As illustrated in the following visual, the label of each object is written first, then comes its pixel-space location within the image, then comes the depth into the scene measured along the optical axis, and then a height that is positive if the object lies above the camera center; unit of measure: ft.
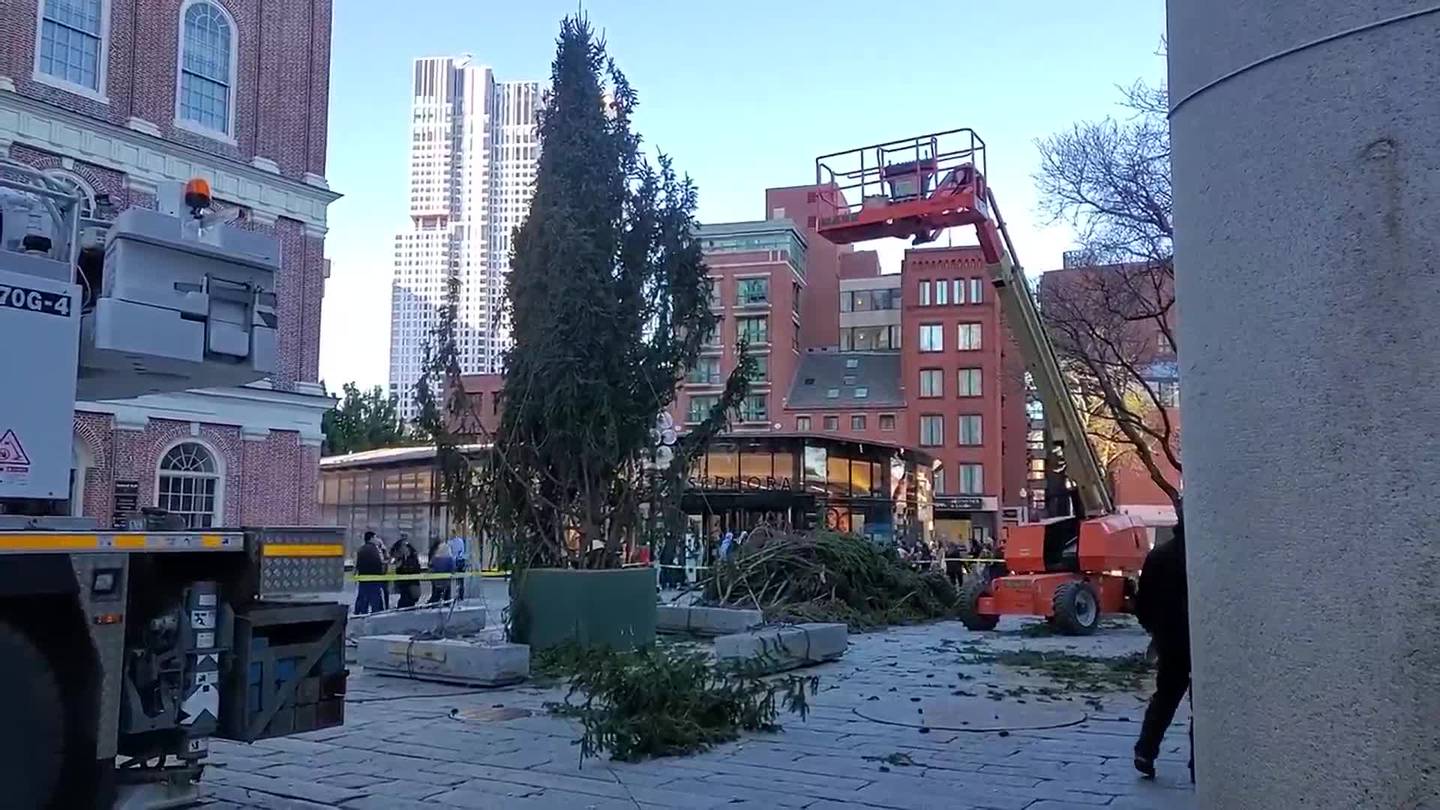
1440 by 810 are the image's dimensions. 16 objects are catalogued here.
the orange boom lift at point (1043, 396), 51.72 +5.67
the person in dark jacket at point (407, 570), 73.97 -3.19
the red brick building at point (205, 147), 79.36 +26.57
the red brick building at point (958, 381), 213.66 +25.20
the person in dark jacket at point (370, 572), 67.92 -3.03
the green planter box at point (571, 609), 44.50 -3.30
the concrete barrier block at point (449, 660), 39.73 -4.78
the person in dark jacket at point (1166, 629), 24.84 -2.26
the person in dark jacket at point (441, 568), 76.59 -3.03
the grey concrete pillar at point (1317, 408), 9.98 +1.01
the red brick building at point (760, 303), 229.25 +43.05
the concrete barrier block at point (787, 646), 41.42 -4.53
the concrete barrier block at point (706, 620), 55.01 -4.70
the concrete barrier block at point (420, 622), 49.85 -4.35
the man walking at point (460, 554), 81.83 -2.42
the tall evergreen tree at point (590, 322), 45.78 +7.86
